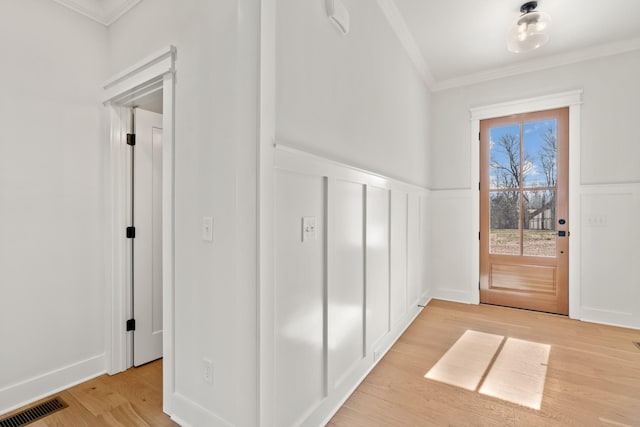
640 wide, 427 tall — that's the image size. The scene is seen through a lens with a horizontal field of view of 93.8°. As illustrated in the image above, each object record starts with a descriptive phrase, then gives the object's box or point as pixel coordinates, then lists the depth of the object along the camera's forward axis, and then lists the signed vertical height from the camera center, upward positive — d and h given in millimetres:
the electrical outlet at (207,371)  1500 -797
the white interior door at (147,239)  2281 -201
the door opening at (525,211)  3371 +40
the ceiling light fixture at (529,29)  2482 +1580
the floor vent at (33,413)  1681 -1175
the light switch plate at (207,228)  1475 -76
